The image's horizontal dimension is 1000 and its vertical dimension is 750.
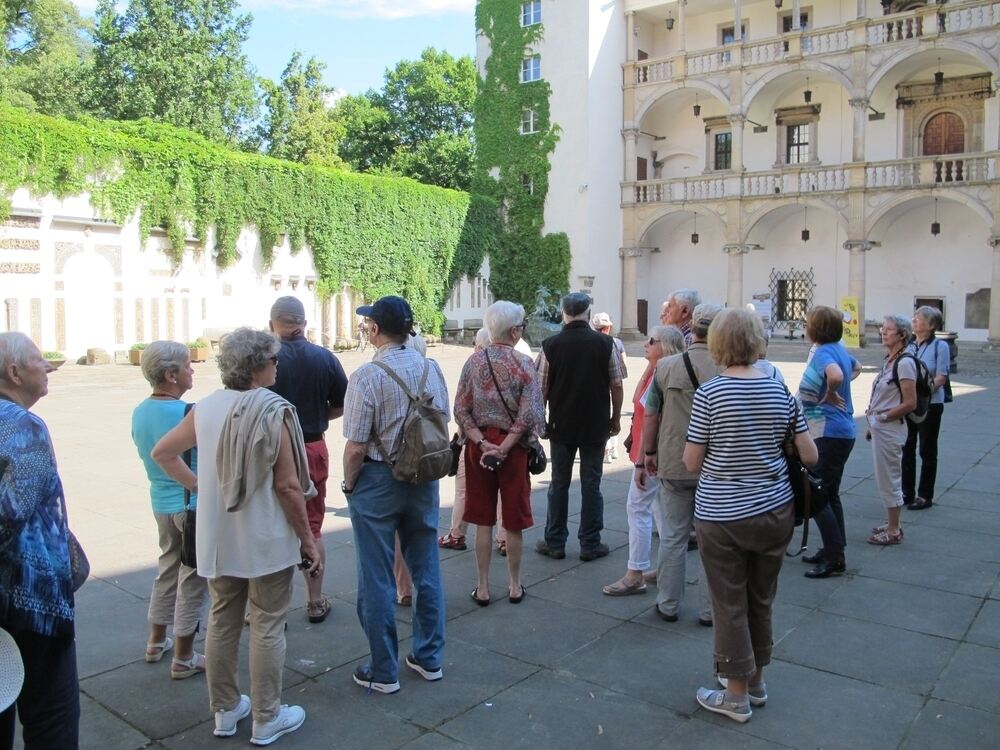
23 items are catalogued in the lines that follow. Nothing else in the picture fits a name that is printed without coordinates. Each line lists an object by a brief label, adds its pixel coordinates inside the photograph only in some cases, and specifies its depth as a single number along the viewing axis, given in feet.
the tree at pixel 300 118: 150.30
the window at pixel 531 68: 111.45
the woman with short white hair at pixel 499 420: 16.03
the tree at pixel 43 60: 130.21
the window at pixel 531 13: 110.83
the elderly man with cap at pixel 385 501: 12.67
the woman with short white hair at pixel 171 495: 13.02
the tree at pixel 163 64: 129.18
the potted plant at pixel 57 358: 63.79
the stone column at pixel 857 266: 93.91
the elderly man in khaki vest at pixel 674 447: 14.85
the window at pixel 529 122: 112.06
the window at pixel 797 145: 104.58
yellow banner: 86.63
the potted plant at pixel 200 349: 74.79
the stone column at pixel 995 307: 87.10
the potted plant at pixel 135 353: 72.61
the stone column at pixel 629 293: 112.37
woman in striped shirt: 11.57
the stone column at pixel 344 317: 95.81
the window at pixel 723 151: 109.29
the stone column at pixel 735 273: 102.32
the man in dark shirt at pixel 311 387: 15.35
